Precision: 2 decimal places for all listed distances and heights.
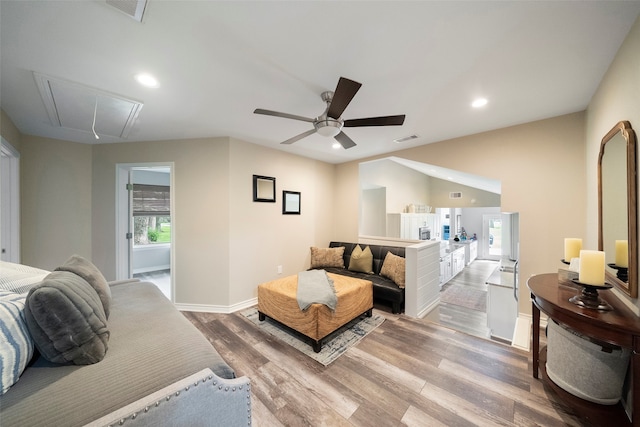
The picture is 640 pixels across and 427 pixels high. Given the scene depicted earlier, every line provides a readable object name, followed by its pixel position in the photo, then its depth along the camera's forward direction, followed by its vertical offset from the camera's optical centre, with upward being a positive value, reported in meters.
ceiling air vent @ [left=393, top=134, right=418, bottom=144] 3.23 +1.08
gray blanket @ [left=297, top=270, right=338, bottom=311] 2.33 -0.86
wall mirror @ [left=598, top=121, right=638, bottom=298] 1.37 +0.04
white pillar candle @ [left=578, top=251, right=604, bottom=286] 1.34 -0.33
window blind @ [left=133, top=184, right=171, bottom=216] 5.59 +0.34
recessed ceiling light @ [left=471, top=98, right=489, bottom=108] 2.20 +1.09
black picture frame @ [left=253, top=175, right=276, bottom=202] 3.55 +0.39
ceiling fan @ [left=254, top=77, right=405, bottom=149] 1.60 +0.78
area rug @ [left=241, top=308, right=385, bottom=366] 2.25 -1.39
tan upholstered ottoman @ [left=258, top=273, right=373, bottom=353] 2.28 -1.05
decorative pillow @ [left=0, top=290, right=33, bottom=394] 0.84 -0.50
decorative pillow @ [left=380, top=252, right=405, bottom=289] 3.24 -0.83
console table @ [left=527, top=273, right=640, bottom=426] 1.12 -0.63
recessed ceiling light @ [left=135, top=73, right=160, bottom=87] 1.78 +1.08
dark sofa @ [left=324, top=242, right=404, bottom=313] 3.12 -1.01
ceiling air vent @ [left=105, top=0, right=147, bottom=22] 1.13 +1.06
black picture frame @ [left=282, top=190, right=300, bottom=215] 3.96 +0.19
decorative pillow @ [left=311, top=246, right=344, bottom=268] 4.14 -0.82
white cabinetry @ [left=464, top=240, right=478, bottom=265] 8.01 -1.44
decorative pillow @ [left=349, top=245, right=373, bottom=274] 3.77 -0.81
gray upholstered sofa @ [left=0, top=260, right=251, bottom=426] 0.82 -0.71
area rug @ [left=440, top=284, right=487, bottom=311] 4.71 -1.91
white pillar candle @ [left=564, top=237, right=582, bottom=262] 1.92 -0.30
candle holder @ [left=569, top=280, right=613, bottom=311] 1.33 -0.54
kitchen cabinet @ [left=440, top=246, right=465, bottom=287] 5.64 -1.42
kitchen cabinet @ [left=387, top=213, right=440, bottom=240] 5.39 -0.29
